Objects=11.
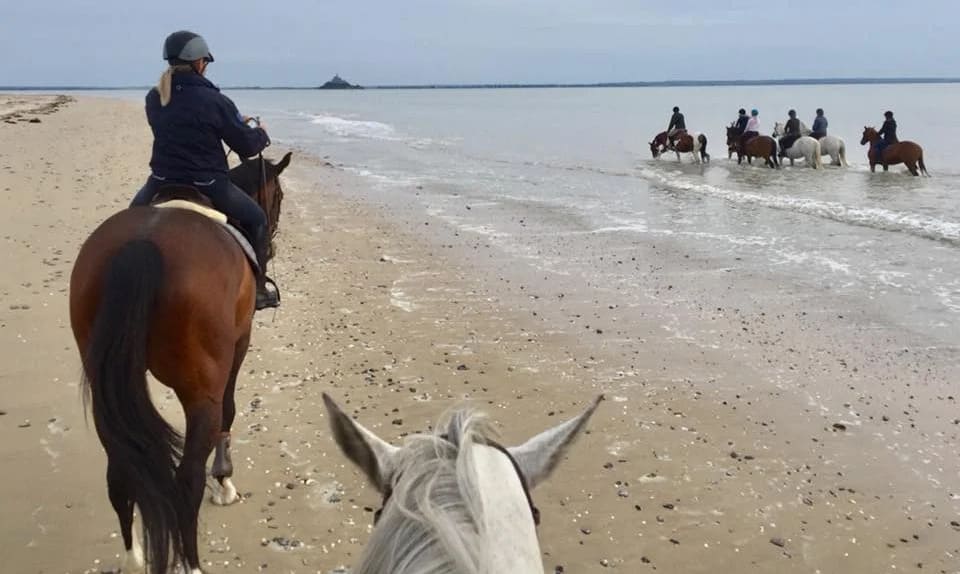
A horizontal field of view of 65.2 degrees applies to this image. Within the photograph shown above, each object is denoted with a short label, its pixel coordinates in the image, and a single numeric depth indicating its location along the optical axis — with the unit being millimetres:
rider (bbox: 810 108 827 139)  27234
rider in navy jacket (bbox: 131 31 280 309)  4082
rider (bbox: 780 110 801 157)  27250
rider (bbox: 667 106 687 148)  29927
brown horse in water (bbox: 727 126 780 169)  26844
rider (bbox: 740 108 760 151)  28052
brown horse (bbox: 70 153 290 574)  3230
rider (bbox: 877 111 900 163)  23891
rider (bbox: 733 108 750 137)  28438
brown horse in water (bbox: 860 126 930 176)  22906
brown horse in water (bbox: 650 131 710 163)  28609
